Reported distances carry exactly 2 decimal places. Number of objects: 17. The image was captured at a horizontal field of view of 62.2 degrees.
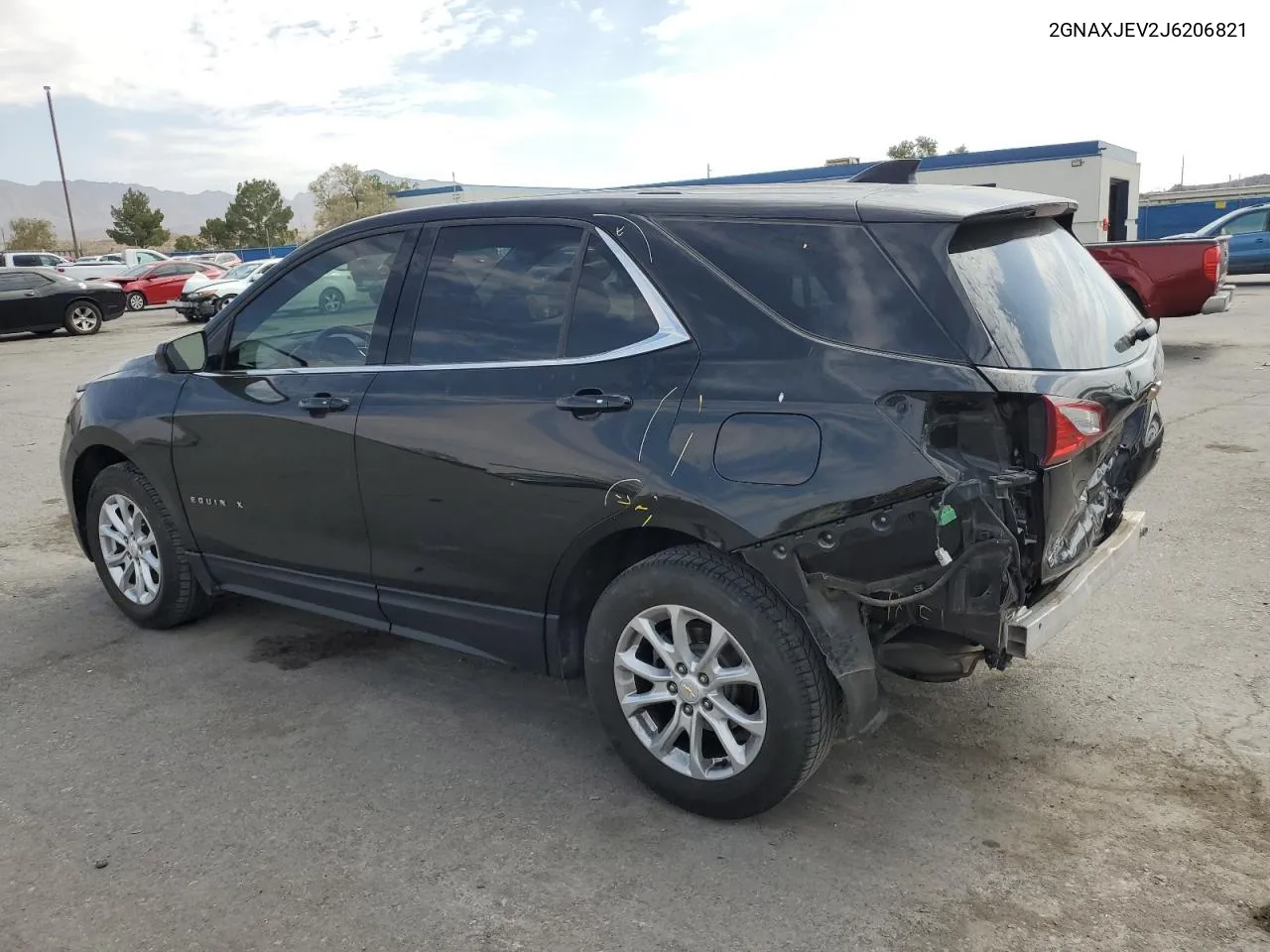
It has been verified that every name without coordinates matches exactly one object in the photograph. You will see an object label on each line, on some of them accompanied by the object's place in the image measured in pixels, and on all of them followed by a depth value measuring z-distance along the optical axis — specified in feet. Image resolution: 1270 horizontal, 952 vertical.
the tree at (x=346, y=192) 248.32
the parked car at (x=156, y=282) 97.04
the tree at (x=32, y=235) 244.42
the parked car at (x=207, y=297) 79.71
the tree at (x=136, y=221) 214.07
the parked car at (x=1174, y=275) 38.70
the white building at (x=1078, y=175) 91.35
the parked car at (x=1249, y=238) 71.10
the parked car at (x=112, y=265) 109.29
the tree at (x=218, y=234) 230.07
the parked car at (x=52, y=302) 66.69
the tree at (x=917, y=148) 217.27
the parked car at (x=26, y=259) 112.37
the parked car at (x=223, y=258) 124.57
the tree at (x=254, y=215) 229.66
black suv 9.43
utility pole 197.67
